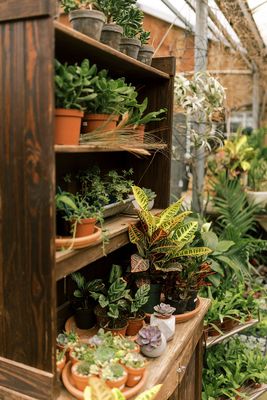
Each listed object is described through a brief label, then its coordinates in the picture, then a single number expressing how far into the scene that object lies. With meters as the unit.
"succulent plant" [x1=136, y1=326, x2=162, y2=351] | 1.49
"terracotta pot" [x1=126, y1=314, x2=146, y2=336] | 1.65
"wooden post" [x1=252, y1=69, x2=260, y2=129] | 7.45
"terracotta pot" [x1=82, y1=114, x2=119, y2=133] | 1.40
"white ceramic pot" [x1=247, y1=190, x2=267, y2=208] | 4.02
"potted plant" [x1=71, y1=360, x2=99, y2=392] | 1.26
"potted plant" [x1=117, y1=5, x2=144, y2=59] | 1.59
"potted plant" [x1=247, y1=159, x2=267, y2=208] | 4.07
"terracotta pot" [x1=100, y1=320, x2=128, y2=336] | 1.58
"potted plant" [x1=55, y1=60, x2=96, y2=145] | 1.17
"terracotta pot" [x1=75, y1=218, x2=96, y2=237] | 1.29
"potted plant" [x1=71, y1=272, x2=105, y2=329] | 1.64
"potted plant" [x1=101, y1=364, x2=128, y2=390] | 1.25
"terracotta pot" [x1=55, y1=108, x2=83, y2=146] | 1.19
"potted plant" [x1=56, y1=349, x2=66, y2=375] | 1.33
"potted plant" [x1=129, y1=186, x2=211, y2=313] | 1.72
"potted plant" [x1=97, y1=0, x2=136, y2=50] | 1.42
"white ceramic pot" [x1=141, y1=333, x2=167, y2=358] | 1.50
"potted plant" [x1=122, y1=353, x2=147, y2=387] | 1.32
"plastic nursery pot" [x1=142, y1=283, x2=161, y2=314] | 1.80
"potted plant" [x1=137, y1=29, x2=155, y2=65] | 1.72
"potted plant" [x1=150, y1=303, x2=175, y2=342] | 1.63
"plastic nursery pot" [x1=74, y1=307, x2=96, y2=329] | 1.63
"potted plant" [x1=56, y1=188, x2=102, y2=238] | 1.25
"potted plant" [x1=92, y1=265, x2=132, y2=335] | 1.57
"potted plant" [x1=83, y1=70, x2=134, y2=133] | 1.34
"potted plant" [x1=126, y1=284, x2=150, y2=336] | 1.64
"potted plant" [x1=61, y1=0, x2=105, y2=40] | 1.27
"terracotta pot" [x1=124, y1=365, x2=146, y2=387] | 1.32
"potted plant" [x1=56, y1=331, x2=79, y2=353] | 1.43
